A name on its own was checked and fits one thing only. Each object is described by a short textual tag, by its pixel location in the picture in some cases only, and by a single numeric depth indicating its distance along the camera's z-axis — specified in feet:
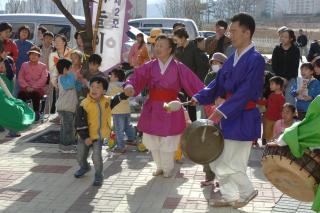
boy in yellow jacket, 18.93
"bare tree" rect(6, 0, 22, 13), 104.68
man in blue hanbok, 15.97
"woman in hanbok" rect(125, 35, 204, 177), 19.65
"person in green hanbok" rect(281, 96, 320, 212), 12.01
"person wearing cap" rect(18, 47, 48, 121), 29.73
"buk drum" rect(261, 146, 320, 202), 12.42
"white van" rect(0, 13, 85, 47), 41.45
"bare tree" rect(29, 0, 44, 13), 113.80
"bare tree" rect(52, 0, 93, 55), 26.03
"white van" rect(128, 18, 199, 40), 64.69
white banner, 26.68
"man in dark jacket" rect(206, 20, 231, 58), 28.86
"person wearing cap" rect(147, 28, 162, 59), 32.63
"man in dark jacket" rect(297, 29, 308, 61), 79.92
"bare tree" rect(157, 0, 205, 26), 125.08
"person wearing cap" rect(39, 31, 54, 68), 32.97
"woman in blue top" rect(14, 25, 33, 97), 32.86
